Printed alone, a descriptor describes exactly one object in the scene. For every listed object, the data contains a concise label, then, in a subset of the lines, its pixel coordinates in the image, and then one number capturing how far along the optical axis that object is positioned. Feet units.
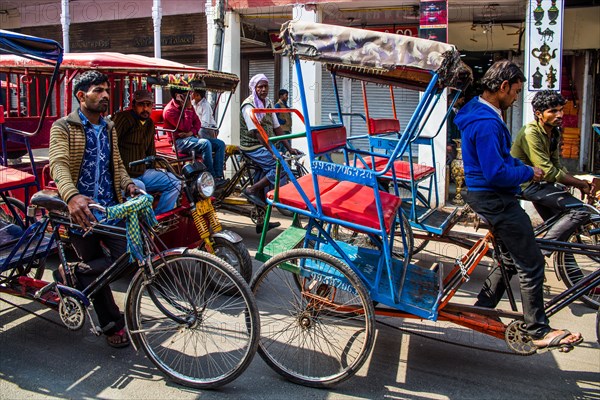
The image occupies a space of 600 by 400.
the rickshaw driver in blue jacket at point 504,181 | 10.96
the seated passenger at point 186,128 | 22.63
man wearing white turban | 22.94
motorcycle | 15.38
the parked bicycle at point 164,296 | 11.14
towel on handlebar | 11.25
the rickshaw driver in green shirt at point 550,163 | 15.62
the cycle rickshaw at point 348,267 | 11.14
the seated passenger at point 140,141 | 16.97
